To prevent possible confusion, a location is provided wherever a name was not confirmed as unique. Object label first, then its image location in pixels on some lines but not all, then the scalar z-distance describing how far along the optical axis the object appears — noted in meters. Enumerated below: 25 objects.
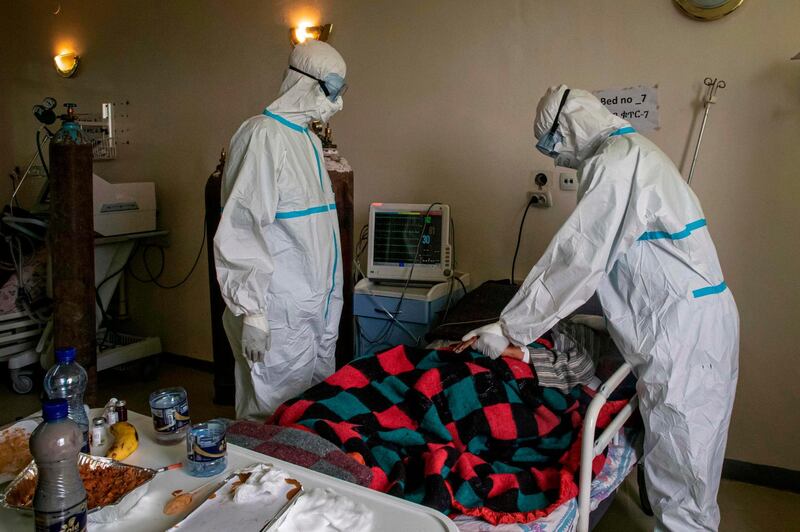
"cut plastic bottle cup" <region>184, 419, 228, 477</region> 1.10
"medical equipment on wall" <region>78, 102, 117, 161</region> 3.85
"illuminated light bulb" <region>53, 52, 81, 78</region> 3.99
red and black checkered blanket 1.36
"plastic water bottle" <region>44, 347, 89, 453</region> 1.17
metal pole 2.30
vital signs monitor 2.67
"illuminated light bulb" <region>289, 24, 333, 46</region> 3.05
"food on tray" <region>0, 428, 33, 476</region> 1.12
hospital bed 1.31
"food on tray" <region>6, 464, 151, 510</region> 0.99
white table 0.96
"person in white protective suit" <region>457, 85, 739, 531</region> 1.64
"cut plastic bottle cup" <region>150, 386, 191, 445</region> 1.22
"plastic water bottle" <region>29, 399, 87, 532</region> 0.80
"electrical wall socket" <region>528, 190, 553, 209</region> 2.63
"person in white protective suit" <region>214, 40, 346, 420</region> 1.95
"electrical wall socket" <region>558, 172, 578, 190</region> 2.59
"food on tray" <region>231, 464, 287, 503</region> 1.00
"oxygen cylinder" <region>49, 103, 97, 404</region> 2.62
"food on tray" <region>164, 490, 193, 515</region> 0.99
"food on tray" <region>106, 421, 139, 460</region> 1.17
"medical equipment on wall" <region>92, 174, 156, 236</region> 3.30
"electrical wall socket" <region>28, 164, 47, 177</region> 4.38
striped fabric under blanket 1.76
